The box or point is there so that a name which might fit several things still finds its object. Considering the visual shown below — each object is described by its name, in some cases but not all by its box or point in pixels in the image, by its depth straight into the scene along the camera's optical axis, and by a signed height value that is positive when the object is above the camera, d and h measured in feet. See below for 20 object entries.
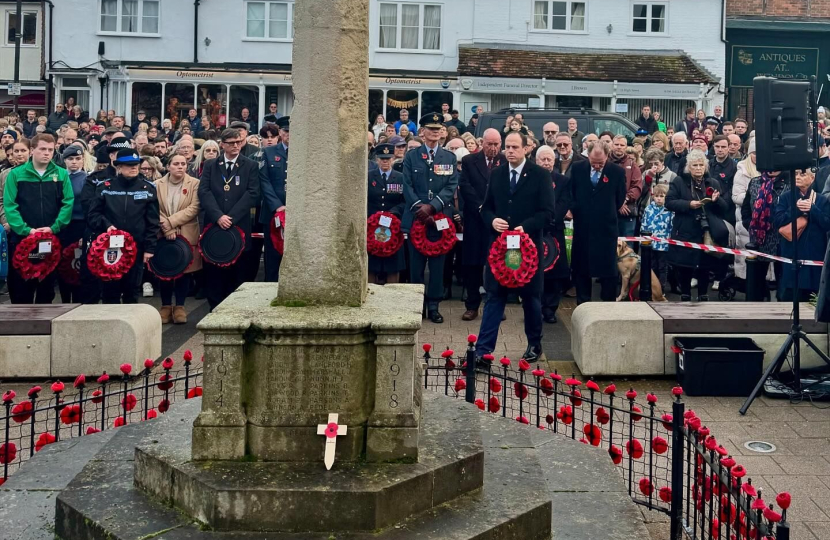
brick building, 122.11 +25.37
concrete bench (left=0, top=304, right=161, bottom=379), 31.73 -2.44
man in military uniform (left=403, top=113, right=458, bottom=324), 41.14 +3.11
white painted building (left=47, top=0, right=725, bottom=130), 110.83 +21.90
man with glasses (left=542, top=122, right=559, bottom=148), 54.24 +6.70
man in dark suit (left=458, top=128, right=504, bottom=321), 41.39 +2.44
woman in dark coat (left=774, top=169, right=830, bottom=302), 37.81 +1.62
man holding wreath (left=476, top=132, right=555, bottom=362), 33.58 +1.68
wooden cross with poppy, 17.81 -2.68
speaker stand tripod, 29.25 -2.01
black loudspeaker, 30.32 +4.03
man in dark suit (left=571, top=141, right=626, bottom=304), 41.22 +2.10
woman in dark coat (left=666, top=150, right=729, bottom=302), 43.39 +2.27
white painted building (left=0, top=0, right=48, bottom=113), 121.80 +22.10
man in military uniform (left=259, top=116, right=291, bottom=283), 41.50 +2.89
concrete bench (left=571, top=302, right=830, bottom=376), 32.35 -1.76
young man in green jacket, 38.52 +1.99
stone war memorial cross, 17.66 -2.05
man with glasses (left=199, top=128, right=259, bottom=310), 40.81 +2.84
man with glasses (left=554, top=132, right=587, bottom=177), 45.42 +4.72
